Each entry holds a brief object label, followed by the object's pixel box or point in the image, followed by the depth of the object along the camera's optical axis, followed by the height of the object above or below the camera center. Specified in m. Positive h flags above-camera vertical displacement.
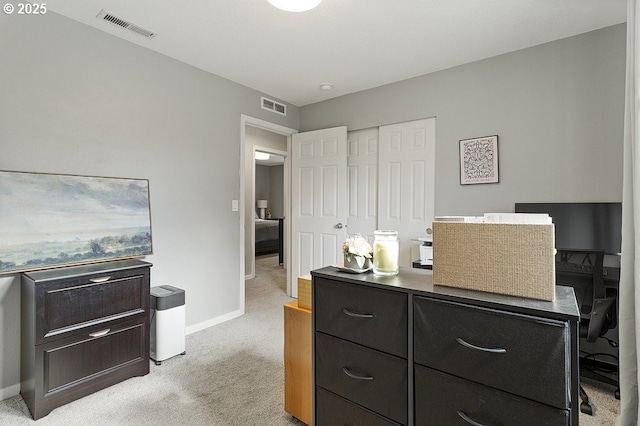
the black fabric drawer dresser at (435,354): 0.95 -0.50
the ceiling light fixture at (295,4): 1.84 +1.18
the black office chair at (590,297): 1.93 -0.54
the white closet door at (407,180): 3.36 +0.33
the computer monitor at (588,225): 2.34 -0.10
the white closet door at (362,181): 3.79 +0.35
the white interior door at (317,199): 3.93 +0.15
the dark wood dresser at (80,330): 1.90 -0.78
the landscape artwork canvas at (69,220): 2.05 -0.07
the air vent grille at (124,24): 2.30 +1.38
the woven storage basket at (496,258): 1.03 -0.16
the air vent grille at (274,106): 3.87 +1.29
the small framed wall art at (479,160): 2.96 +0.48
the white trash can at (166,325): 2.49 -0.90
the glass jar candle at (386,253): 1.44 -0.19
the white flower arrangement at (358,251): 1.47 -0.18
